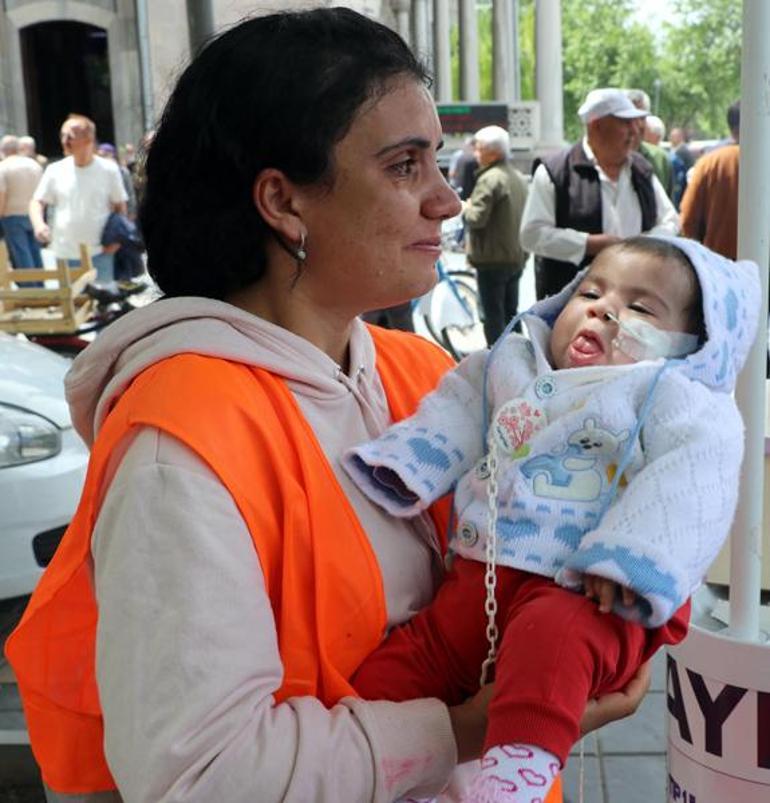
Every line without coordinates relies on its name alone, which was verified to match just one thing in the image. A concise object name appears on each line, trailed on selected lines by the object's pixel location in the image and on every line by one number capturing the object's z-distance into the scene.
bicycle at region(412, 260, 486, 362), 10.48
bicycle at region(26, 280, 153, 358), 8.71
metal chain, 1.62
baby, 1.54
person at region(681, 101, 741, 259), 7.11
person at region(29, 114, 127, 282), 9.96
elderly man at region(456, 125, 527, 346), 8.98
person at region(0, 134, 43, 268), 12.73
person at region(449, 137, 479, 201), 15.71
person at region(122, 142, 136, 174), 22.30
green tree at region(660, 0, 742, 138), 59.28
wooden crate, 8.58
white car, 4.54
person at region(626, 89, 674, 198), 7.01
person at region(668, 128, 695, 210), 19.00
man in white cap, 6.58
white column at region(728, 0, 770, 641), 2.78
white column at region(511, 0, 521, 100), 45.16
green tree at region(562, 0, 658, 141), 66.06
